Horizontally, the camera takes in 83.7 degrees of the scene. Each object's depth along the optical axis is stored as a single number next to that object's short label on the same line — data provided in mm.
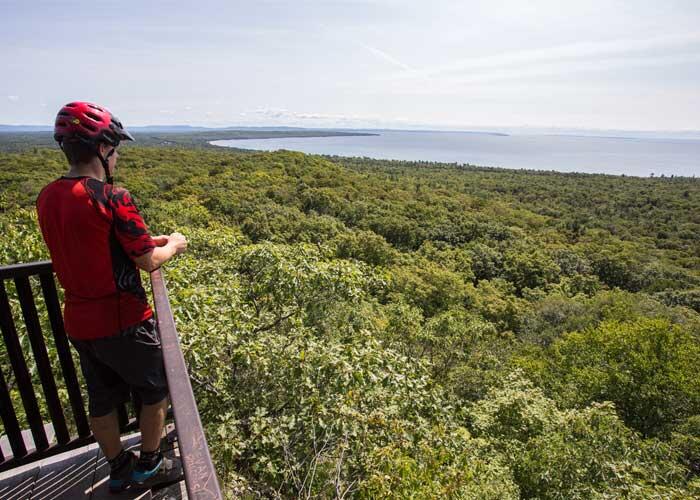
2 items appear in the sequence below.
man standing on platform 1750
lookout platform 2281
